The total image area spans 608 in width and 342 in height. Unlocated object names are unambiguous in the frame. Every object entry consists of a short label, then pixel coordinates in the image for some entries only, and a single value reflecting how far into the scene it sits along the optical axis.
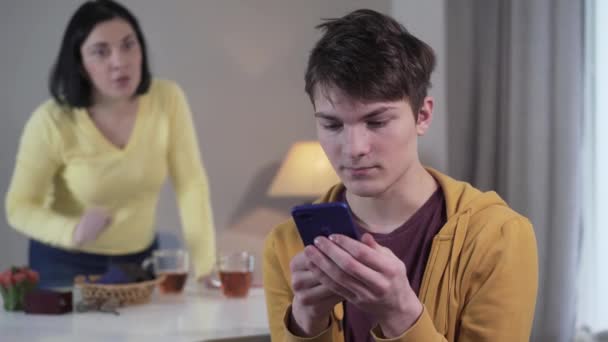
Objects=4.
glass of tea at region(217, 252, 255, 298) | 1.81
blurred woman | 1.82
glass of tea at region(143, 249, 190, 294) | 1.81
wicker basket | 1.66
